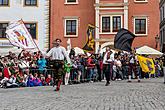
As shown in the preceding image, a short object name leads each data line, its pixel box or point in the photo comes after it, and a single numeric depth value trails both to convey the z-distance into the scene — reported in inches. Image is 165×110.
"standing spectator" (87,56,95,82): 1000.7
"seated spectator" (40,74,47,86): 873.2
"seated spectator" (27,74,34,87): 832.9
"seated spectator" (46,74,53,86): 881.0
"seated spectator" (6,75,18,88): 792.9
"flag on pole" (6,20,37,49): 932.0
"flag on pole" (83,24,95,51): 1259.8
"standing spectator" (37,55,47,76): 898.7
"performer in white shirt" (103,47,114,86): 791.1
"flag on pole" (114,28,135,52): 1034.7
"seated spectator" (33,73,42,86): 846.5
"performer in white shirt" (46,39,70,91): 644.1
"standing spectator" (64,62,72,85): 880.3
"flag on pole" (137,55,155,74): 1018.7
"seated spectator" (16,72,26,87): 817.8
